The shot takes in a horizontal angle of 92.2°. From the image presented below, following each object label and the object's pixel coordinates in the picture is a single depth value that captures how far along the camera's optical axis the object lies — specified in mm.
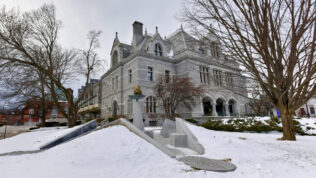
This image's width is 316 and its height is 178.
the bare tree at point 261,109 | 27652
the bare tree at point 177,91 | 16203
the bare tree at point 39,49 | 11033
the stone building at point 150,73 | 21391
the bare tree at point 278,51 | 5270
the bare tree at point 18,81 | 11289
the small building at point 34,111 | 16852
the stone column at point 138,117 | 10547
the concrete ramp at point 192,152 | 3801
